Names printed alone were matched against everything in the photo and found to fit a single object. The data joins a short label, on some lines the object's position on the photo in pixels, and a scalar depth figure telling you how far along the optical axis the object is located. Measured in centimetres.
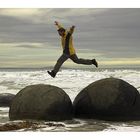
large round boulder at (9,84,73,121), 823
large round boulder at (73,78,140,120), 840
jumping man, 811
